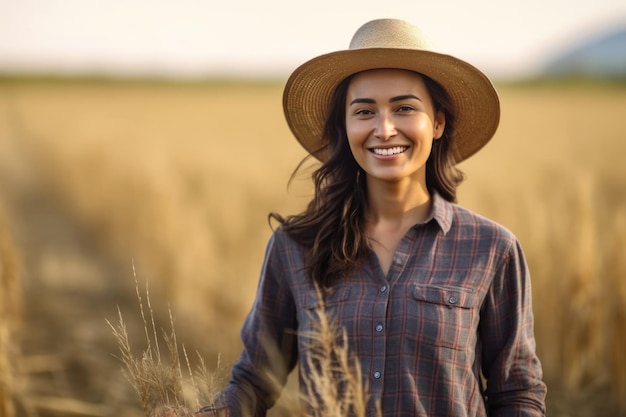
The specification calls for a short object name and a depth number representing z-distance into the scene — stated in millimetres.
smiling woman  1748
